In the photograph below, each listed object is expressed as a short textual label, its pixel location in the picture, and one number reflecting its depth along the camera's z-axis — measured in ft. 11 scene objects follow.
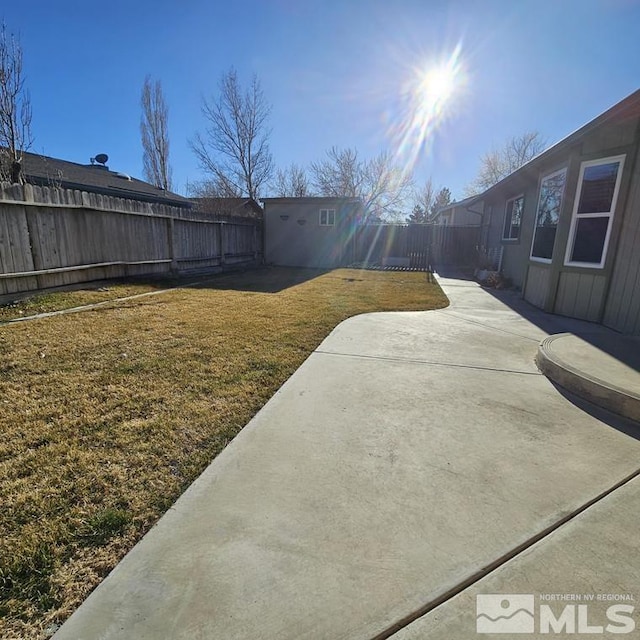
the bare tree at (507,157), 100.94
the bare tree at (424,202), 128.57
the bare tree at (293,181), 94.48
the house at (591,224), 15.76
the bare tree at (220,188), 73.82
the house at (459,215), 67.28
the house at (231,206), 64.49
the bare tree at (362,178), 96.78
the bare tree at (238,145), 67.05
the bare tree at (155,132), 84.84
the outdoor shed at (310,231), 51.47
